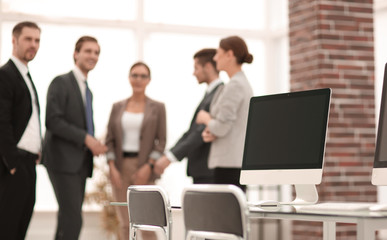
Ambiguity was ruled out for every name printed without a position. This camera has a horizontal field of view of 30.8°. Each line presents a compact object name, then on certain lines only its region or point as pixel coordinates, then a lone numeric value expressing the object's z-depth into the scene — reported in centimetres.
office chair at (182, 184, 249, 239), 224
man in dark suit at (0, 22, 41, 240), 437
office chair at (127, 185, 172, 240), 269
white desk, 223
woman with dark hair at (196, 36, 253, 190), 436
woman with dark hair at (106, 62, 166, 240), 539
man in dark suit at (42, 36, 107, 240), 489
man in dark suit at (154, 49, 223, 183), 479
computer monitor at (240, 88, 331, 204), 303
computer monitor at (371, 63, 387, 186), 290
